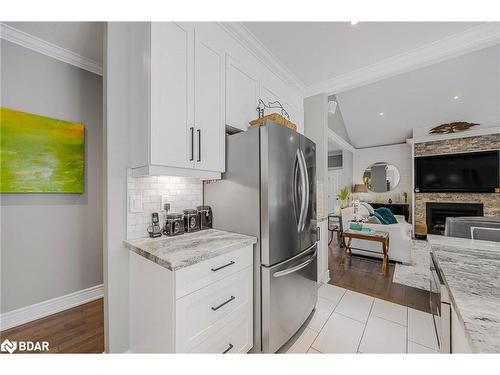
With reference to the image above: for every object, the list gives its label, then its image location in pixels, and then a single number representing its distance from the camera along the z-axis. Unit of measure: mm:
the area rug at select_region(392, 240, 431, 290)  2688
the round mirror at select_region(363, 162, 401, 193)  6672
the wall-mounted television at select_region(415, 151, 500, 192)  4871
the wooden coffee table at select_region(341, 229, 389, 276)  3123
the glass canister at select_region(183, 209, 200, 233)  1678
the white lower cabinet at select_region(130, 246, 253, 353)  1059
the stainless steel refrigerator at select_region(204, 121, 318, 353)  1428
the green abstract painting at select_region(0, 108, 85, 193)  1735
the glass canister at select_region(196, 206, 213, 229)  1781
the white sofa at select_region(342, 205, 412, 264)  3338
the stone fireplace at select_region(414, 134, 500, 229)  4859
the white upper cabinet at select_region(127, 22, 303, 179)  1290
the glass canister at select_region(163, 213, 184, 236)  1560
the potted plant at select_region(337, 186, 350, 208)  5797
